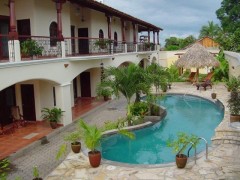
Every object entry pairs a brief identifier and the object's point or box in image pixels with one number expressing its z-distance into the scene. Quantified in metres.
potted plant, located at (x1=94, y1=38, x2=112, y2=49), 14.83
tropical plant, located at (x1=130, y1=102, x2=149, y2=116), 13.06
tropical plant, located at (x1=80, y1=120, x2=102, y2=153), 7.86
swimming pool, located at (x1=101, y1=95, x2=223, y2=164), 9.43
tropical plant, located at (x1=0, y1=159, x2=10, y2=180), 7.91
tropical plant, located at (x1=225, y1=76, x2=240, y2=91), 15.10
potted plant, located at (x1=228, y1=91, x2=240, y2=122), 11.00
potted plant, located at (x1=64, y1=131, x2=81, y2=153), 8.76
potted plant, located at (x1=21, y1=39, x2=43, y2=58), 10.04
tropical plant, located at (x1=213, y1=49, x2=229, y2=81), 22.16
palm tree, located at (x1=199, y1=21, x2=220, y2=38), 45.10
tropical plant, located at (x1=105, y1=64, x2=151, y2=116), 11.65
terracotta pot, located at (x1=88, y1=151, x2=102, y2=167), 7.75
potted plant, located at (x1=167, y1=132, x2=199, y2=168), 7.44
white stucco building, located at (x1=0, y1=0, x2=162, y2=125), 9.55
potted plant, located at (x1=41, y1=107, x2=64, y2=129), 11.45
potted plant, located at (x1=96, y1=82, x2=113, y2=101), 11.20
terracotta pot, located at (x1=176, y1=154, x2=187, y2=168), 7.43
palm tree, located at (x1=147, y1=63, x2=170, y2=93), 13.42
